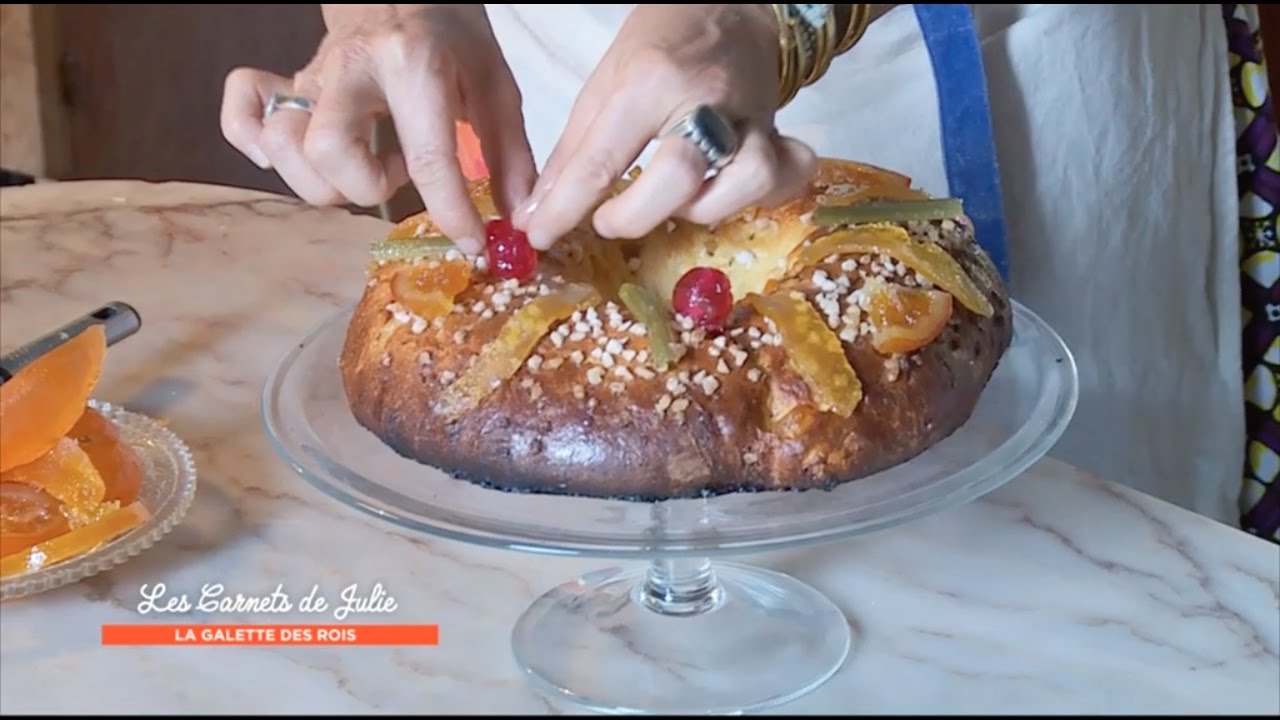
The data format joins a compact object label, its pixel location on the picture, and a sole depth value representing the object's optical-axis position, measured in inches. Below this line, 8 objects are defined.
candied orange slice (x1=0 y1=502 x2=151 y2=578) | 34.0
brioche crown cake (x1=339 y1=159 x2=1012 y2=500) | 30.0
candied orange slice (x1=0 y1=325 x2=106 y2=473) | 35.6
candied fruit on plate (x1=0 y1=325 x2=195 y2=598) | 34.5
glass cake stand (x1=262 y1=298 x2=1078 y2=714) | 27.6
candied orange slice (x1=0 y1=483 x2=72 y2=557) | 34.3
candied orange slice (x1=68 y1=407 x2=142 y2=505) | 36.7
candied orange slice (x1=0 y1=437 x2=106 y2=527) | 35.5
